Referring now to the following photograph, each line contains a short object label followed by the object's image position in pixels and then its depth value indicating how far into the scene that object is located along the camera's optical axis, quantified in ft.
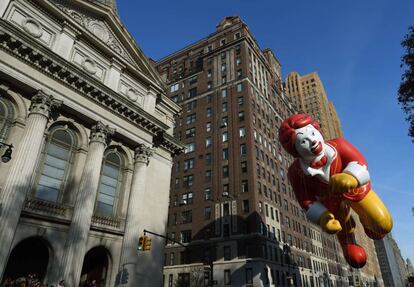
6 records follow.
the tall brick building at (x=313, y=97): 425.28
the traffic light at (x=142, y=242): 54.85
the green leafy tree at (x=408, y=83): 49.42
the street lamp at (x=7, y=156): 43.18
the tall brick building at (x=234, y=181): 154.20
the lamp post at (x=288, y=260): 159.92
